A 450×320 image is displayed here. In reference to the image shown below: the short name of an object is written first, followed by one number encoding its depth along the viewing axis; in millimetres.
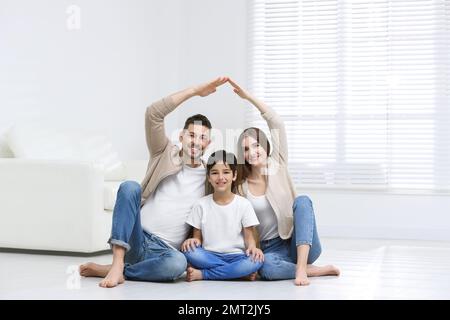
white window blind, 5723
